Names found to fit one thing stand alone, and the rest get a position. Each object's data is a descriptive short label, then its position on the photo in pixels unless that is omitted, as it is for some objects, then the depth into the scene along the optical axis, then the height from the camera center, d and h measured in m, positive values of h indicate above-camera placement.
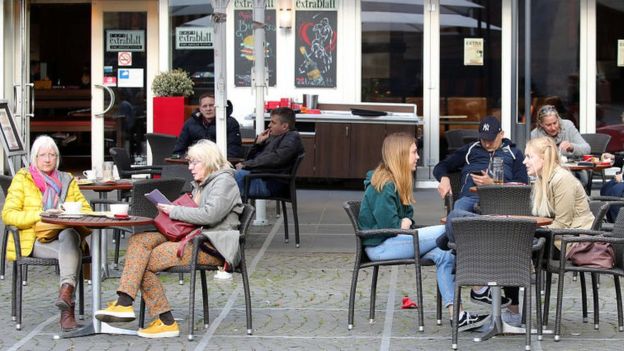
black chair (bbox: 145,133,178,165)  17.63 -0.56
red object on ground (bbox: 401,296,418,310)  11.32 -1.50
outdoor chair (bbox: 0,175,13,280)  11.32 -0.64
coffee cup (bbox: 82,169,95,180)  13.14 -0.65
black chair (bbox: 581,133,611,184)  18.20 -0.56
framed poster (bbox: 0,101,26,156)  17.78 -0.43
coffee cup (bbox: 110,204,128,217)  10.03 -0.72
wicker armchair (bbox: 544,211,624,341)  9.80 -1.00
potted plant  21.39 -0.09
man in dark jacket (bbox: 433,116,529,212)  12.87 -0.55
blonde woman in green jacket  10.36 -0.82
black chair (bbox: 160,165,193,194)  14.38 -0.70
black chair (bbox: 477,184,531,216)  11.15 -0.74
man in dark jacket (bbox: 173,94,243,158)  16.56 -0.37
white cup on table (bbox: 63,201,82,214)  10.19 -0.71
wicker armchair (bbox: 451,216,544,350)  9.43 -0.96
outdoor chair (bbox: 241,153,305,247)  14.90 -0.85
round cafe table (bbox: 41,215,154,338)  9.85 -0.93
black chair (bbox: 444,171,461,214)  13.77 -0.78
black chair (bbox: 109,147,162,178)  15.64 -0.71
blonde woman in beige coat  10.48 -0.69
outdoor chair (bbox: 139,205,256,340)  9.96 -1.11
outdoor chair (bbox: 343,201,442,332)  10.28 -1.11
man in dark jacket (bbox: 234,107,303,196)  15.02 -0.59
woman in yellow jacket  10.34 -0.76
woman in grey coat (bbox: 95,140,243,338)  10.02 -0.96
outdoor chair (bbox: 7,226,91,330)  10.42 -1.12
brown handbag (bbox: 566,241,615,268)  10.02 -1.02
